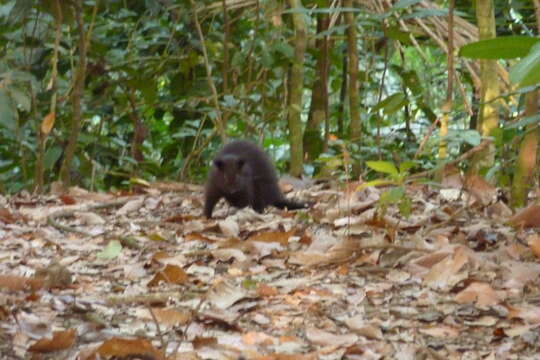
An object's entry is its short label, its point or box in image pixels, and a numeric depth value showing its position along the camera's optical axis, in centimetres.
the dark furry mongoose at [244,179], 1194
